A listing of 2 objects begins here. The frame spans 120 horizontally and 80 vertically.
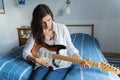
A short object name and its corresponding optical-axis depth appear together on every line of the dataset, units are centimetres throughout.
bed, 153
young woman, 159
